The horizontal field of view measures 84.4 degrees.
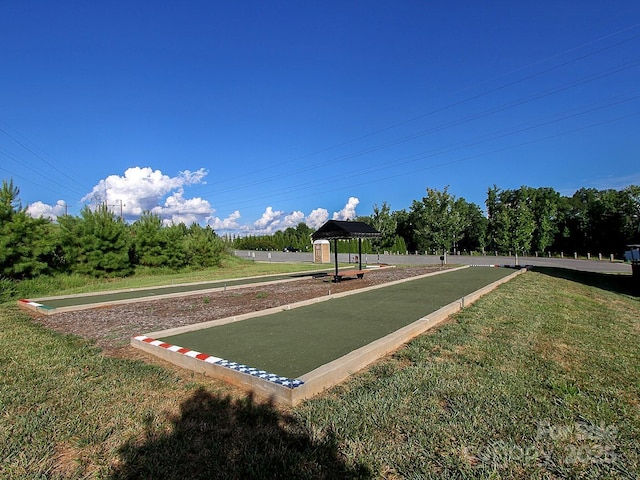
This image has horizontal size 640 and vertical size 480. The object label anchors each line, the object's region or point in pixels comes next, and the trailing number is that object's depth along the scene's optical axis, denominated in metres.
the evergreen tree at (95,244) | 15.16
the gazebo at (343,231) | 12.37
